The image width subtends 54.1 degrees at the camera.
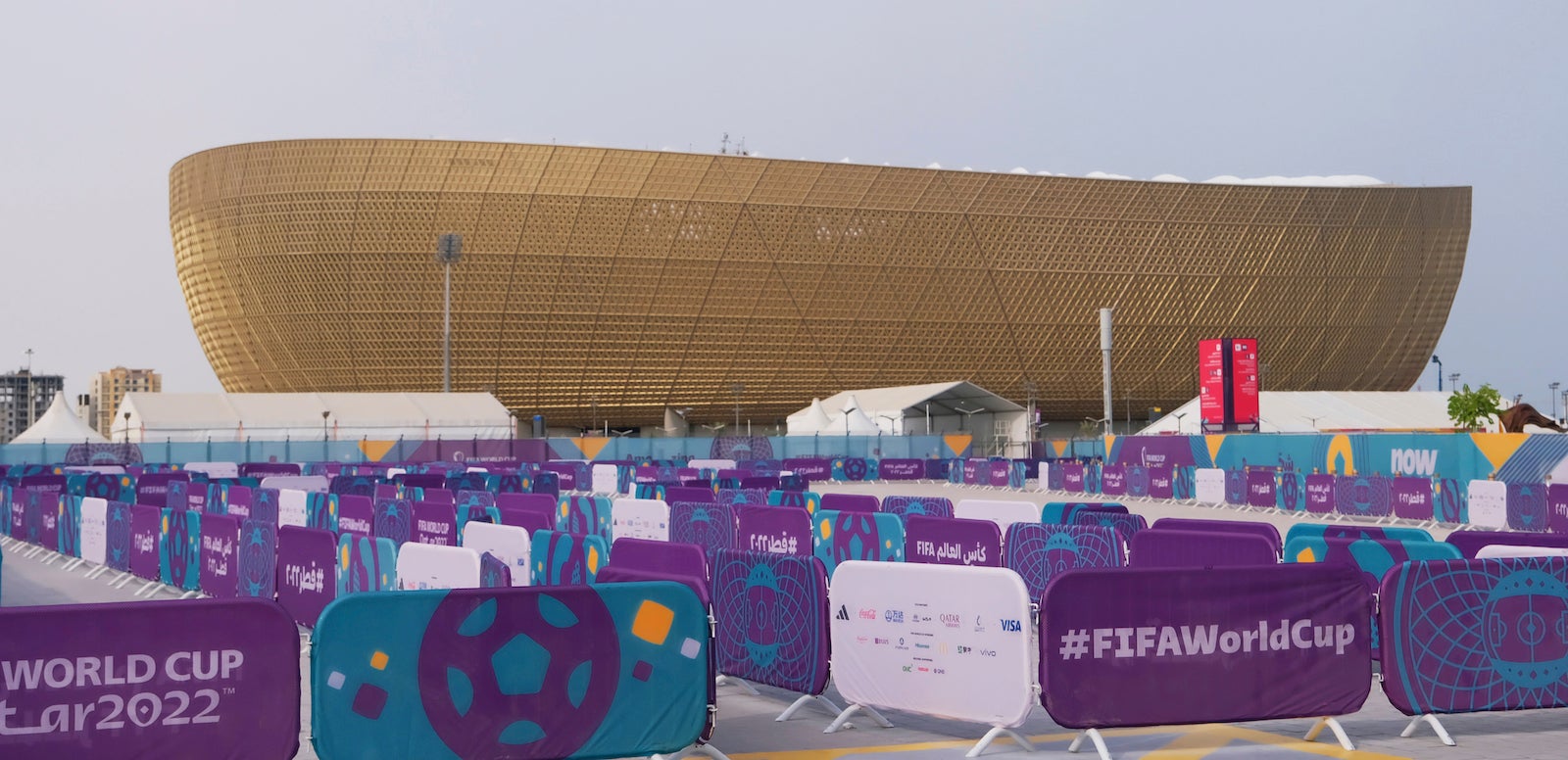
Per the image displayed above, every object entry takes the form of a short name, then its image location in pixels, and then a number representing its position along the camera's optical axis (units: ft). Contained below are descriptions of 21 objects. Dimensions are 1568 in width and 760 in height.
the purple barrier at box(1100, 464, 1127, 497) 148.36
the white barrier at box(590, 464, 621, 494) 141.59
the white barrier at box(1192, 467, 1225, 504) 129.18
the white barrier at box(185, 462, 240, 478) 136.98
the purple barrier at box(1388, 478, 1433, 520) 102.12
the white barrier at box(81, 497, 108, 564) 70.59
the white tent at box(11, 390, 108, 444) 194.08
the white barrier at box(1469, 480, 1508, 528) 89.40
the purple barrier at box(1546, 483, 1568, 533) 80.89
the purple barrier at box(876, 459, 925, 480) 191.01
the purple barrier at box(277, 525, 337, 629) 43.29
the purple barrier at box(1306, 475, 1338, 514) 112.47
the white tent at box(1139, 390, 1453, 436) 253.03
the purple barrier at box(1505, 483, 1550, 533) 84.12
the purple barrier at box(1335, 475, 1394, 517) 106.52
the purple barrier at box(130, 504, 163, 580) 62.85
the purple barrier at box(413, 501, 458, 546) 58.13
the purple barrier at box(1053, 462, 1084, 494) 155.63
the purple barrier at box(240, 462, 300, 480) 132.77
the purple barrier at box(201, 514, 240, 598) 51.78
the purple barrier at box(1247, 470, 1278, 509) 120.67
